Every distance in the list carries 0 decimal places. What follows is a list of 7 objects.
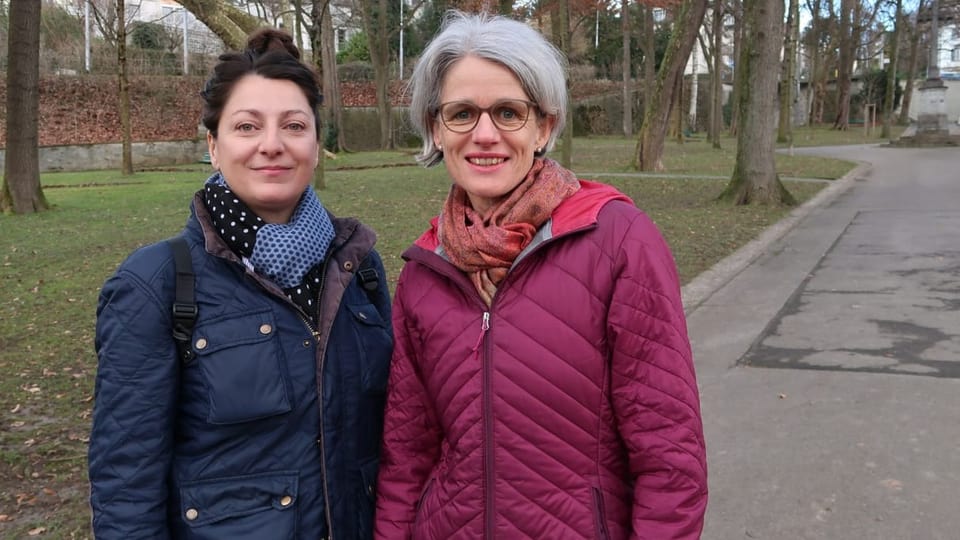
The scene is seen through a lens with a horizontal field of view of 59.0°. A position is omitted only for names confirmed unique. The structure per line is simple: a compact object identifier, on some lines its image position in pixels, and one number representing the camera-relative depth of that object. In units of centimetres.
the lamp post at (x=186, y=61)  3750
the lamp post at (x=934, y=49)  3366
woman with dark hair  184
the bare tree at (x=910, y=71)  4550
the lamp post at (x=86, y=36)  3503
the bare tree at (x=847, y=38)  4716
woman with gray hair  179
